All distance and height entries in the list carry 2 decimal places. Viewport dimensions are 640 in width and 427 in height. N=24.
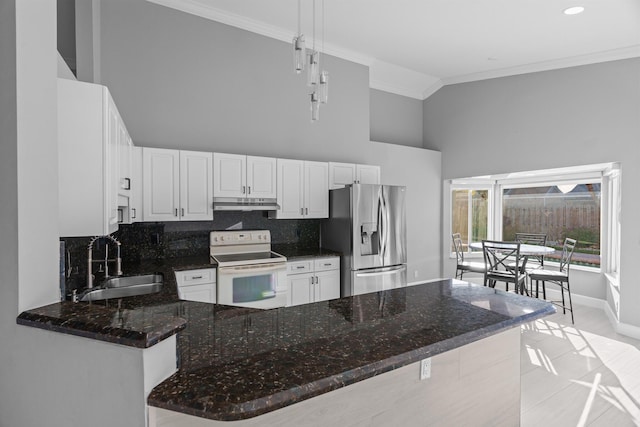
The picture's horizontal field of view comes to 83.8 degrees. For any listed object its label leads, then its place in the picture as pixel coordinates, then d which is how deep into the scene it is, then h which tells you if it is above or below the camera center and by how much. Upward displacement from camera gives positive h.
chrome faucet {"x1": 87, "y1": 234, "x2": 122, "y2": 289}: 2.41 -0.41
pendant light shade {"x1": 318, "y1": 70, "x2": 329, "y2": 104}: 2.52 +0.87
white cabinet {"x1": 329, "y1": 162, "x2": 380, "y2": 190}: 4.64 +0.50
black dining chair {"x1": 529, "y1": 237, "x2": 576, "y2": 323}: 4.47 -0.81
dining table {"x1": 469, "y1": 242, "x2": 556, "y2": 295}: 4.58 -0.53
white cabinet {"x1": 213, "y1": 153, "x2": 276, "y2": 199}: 3.83 +0.39
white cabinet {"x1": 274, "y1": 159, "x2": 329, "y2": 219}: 4.23 +0.27
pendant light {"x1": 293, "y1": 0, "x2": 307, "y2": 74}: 2.27 +1.04
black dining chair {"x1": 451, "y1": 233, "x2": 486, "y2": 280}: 5.21 -0.82
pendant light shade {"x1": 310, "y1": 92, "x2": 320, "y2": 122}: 2.55 +0.78
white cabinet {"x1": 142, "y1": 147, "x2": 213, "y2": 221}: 3.46 +0.27
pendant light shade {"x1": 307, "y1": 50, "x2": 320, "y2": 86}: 2.38 +0.97
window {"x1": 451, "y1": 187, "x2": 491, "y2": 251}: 6.55 -0.04
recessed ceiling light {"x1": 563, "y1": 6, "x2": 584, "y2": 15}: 3.67 +2.09
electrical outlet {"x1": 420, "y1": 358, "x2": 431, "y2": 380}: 1.45 -0.64
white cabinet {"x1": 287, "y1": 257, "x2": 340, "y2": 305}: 3.94 -0.78
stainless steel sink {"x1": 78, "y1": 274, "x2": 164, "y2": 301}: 2.51 -0.58
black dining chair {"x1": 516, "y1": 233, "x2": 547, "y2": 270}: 5.67 -0.48
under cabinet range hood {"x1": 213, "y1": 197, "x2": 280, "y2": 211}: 3.74 +0.08
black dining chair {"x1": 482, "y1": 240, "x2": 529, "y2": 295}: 4.51 -0.77
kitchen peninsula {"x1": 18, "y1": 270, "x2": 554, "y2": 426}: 0.97 -0.48
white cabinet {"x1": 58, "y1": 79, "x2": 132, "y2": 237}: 1.67 +0.26
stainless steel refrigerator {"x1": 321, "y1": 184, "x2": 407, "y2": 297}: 4.20 -0.30
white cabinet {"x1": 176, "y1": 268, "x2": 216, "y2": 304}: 3.24 -0.68
